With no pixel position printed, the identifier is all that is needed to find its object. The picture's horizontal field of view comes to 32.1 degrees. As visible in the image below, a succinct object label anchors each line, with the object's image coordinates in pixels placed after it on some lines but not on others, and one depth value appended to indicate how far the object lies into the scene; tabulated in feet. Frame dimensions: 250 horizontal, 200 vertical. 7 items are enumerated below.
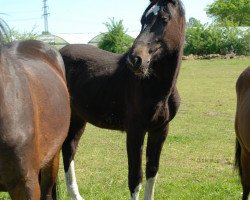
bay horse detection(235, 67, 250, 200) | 14.60
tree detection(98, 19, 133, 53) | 138.00
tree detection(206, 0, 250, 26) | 236.84
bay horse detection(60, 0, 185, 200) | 13.75
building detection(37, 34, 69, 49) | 178.40
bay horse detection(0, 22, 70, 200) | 7.54
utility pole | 236.90
